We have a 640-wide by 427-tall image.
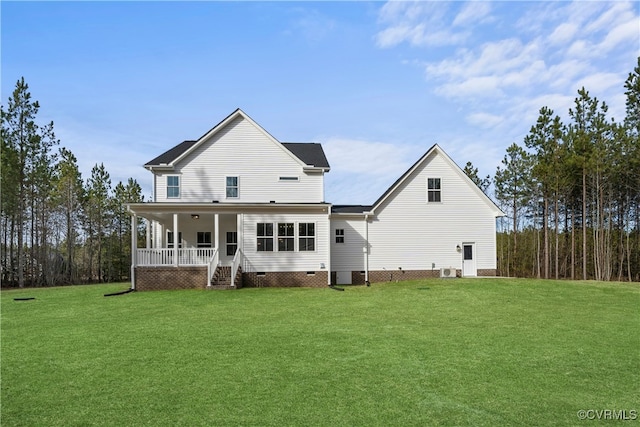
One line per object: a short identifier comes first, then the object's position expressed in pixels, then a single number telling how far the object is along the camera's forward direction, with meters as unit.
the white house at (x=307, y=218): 19.53
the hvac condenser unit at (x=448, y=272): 21.42
